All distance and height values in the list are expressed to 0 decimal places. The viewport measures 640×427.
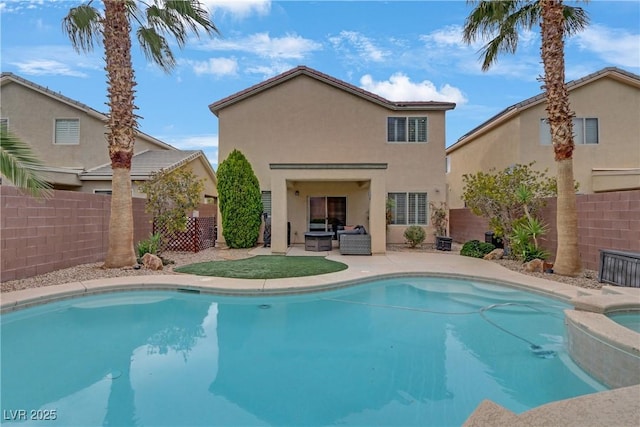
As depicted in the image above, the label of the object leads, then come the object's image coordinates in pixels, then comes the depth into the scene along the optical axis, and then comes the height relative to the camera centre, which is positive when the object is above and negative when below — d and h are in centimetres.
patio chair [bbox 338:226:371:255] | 1426 -120
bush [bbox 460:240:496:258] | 1364 -138
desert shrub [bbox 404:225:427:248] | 1630 -91
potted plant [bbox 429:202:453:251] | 1697 -10
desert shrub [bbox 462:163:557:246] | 1174 +80
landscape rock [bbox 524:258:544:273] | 1022 -157
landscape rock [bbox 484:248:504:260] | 1284 -151
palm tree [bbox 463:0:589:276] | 955 +275
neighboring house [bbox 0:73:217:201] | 1912 +560
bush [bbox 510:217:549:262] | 1109 -78
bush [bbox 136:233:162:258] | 1186 -110
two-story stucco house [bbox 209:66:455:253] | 1731 +464
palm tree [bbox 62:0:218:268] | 1023 +405
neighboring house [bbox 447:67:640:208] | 1686 +470
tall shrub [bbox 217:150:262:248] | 1561 +89
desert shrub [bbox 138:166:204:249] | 1259 +84
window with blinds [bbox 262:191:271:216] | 1761 +95
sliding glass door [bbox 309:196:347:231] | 1855 +36
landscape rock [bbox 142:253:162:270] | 1067 -151
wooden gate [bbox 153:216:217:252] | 1497 -102
